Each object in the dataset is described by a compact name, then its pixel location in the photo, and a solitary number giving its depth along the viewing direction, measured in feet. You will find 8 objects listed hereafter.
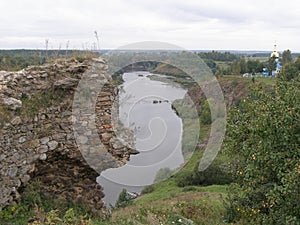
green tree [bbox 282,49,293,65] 214.48
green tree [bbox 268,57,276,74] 192.05
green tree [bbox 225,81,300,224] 18.22
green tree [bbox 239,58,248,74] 227.61
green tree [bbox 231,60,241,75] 222.48
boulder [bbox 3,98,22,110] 18.58
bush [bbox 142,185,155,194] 88.34
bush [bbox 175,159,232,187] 77.30
